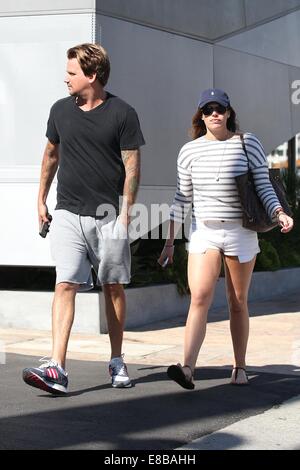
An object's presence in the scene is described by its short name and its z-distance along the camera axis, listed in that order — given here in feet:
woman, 21.16
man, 20.72
